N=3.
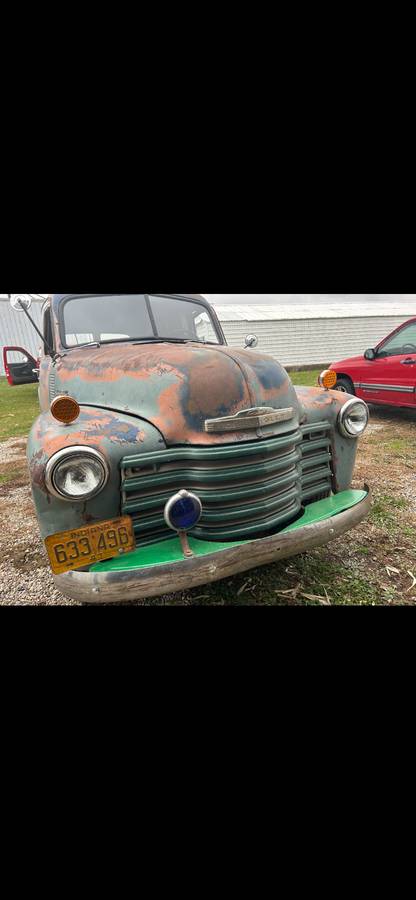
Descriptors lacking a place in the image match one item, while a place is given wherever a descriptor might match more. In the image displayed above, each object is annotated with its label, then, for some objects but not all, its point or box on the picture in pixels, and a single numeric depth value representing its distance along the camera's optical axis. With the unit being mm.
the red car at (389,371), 6617
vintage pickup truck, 1999
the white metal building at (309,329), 17656
